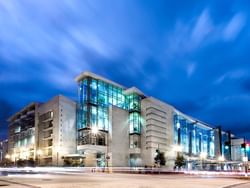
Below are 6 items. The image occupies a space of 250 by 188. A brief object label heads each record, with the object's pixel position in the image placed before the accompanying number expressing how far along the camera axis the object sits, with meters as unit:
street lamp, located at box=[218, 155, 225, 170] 83.94
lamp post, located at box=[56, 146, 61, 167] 54.35
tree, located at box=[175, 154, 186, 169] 54.78
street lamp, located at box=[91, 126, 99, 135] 50.33
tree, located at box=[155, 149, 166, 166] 52.30
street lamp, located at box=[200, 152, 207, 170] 76.55
